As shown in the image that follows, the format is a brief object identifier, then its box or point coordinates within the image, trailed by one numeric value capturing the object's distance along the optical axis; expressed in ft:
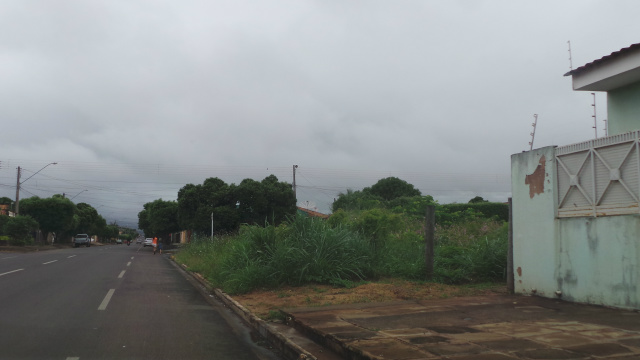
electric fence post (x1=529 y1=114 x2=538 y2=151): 32.30
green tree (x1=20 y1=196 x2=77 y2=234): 169.68
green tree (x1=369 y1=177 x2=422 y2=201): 191.52
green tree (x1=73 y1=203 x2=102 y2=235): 252.48
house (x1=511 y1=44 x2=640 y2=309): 23.95
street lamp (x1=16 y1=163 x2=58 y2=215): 137.18
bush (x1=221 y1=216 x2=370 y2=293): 37.76
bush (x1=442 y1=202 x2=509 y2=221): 98.84
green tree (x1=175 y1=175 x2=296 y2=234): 108.37
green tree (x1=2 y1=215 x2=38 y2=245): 132.67
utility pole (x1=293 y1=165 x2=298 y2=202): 144.63
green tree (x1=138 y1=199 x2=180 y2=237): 171.73
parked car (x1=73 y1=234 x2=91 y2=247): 196.95
